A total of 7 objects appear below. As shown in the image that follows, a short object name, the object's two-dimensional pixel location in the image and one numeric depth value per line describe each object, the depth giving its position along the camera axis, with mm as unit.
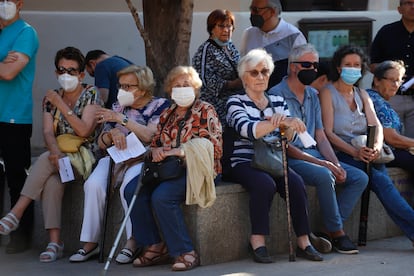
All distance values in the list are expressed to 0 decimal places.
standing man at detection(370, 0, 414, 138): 15263
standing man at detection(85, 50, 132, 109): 14303
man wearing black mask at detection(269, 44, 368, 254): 12713
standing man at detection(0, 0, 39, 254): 13031
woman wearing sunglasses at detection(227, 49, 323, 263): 12077
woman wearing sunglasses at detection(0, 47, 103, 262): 12700
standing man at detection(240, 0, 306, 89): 14692
